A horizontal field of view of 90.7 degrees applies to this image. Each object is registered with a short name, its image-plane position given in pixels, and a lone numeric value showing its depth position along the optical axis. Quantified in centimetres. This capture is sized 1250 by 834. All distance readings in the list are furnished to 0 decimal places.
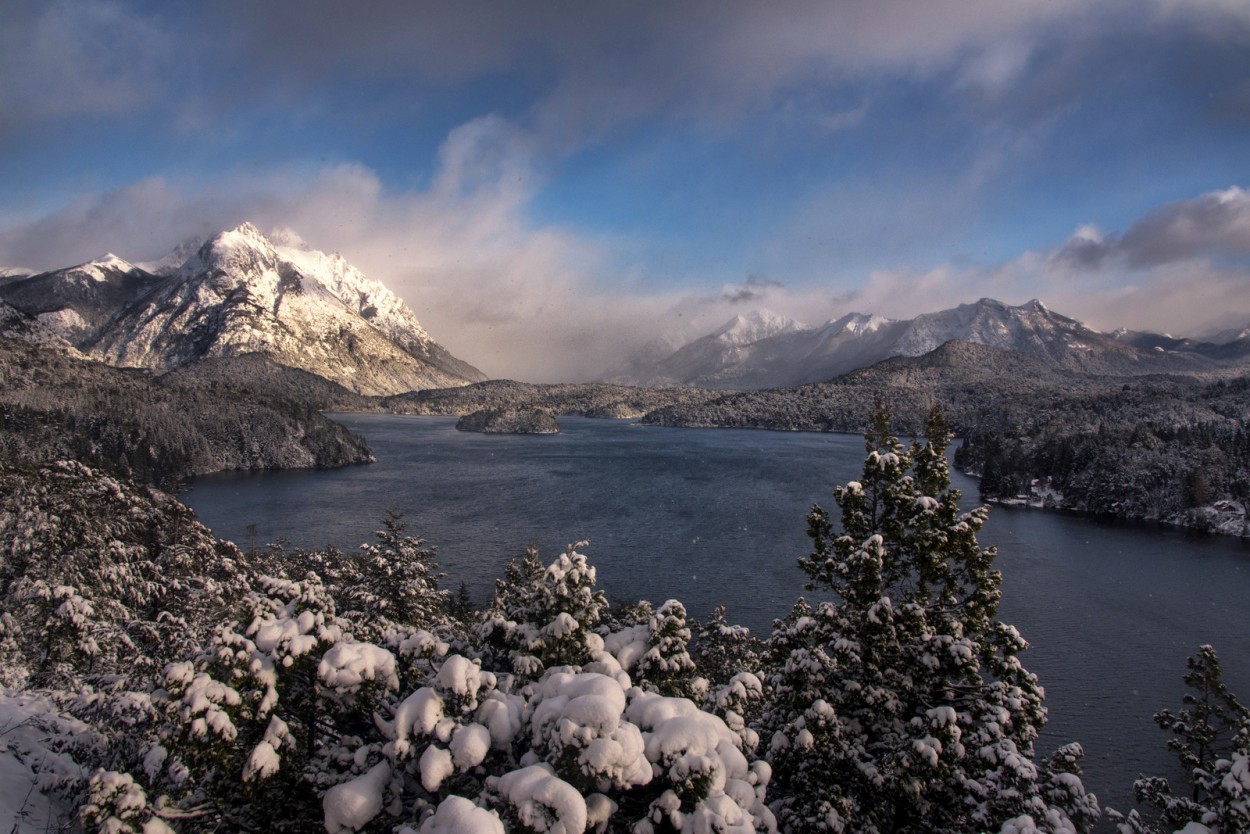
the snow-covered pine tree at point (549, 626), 952
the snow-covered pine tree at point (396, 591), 2456
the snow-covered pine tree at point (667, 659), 977
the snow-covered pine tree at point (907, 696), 1055
